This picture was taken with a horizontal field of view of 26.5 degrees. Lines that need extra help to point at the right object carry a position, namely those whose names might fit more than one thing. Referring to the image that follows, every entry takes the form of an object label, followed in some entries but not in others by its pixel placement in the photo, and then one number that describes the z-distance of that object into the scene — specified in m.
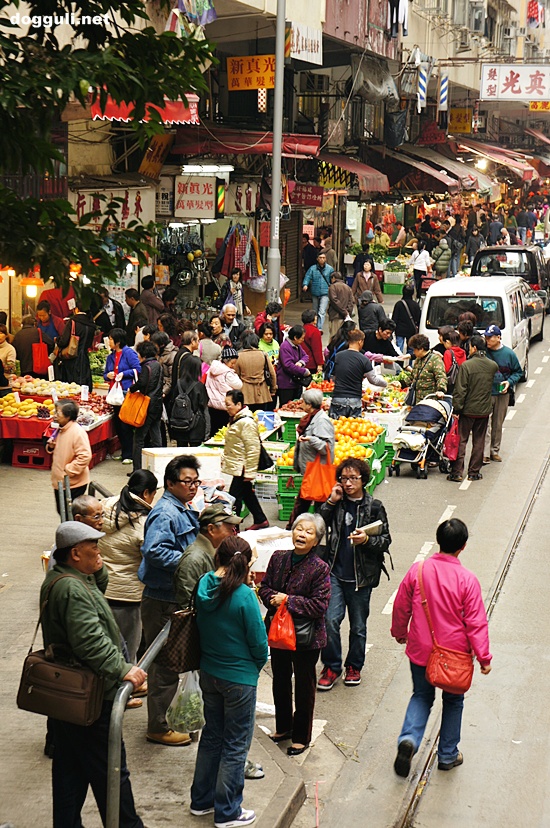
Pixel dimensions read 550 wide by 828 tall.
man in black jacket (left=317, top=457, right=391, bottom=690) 8.26
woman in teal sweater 6.11
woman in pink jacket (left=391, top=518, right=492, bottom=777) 7.01
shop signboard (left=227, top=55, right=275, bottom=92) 21.34
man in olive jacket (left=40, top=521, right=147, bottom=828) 5.64
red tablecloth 14.13
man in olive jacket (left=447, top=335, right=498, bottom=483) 14.28
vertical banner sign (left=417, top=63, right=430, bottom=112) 31.59
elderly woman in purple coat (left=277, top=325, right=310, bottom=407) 15.79
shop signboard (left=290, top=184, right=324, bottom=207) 25.62
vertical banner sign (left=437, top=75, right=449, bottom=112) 34.91
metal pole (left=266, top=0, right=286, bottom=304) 18.83
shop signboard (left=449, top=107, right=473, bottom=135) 41.91
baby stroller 14.67
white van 18.62
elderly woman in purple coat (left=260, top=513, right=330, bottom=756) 7.15
